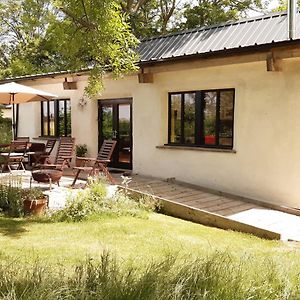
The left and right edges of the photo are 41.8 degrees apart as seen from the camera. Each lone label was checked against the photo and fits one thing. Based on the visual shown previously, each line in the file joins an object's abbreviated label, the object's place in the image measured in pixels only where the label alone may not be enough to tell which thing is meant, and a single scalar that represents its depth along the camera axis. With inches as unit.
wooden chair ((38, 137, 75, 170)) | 475.1
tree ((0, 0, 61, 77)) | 927.2
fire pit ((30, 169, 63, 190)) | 350.0
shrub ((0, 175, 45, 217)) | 287.6
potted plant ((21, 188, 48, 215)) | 285.9
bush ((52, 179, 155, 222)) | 274.7
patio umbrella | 434.8
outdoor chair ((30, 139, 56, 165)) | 488.2
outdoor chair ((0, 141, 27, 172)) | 462.3
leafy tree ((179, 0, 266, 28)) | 840.3
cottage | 332.2
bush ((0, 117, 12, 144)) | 780.6
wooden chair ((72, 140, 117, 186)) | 388.5
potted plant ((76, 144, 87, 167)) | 529.7
